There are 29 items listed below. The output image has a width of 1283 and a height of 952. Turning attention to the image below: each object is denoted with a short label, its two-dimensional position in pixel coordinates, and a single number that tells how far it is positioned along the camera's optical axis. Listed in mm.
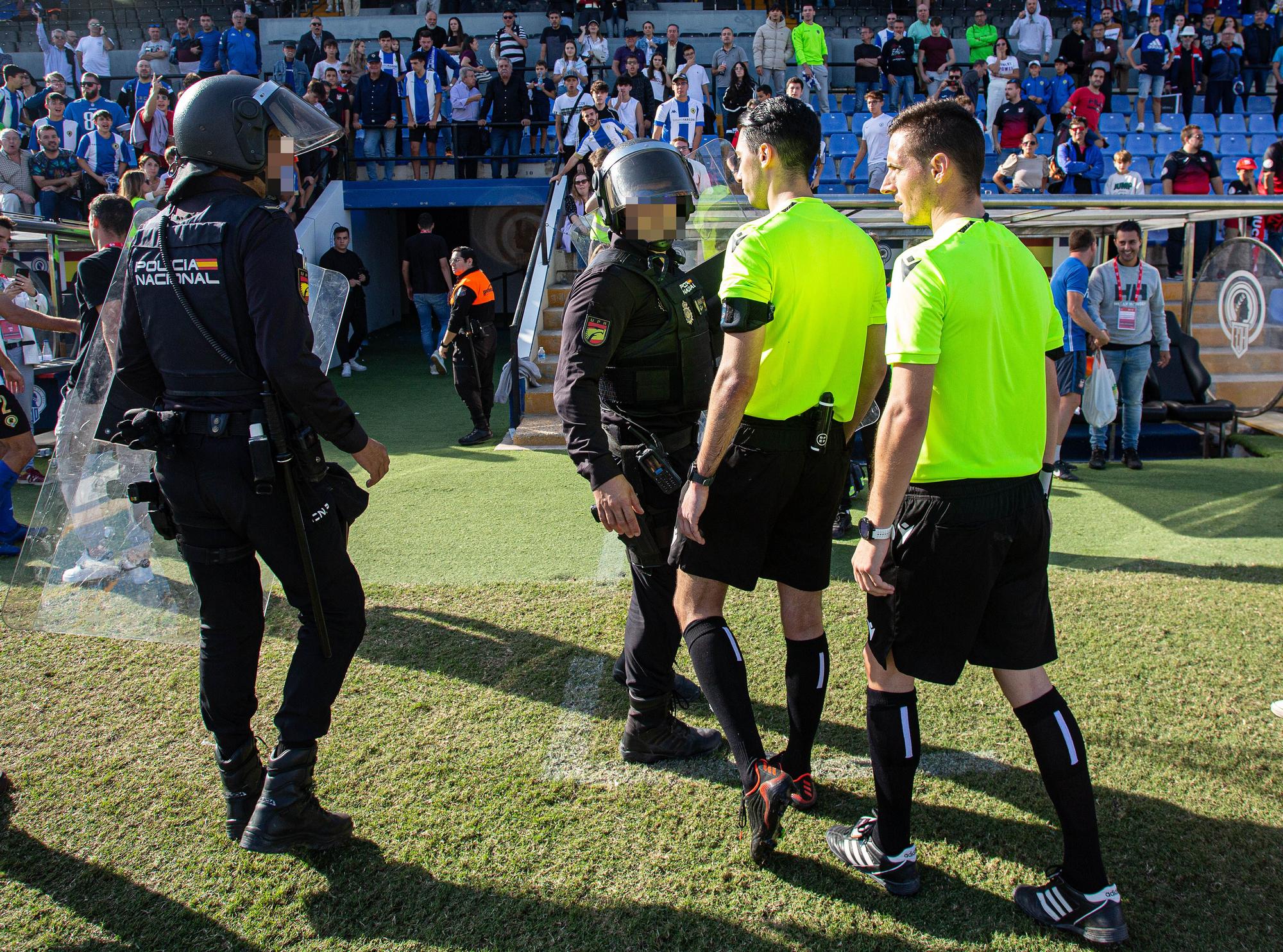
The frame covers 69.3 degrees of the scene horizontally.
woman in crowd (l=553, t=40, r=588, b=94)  14242
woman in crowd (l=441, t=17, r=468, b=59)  15133
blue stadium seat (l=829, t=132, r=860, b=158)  13453
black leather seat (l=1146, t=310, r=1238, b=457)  8305
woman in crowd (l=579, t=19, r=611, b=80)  15031
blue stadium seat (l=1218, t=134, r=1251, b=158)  13781
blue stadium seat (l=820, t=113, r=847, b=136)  13938
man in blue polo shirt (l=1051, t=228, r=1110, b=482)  7184
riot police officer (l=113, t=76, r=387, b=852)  2375
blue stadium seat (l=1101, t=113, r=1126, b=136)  14219
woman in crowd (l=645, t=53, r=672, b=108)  13578
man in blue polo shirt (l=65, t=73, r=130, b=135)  12656
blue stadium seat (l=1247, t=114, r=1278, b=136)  14398
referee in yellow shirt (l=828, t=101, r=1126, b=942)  2123
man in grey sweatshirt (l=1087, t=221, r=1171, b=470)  7281
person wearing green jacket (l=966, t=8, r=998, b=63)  15039
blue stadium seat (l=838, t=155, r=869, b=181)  13258
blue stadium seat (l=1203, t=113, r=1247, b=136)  14281
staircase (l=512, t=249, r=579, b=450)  8305
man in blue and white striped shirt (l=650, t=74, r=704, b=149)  11984
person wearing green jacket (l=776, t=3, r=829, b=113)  14094
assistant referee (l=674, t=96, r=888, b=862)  2418
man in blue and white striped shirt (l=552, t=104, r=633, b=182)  10789
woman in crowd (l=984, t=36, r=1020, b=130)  13570
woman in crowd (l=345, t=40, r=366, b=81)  14602
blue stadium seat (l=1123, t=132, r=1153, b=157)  13750
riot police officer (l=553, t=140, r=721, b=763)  2688
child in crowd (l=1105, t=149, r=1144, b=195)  10461
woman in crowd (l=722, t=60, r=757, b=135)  12609
